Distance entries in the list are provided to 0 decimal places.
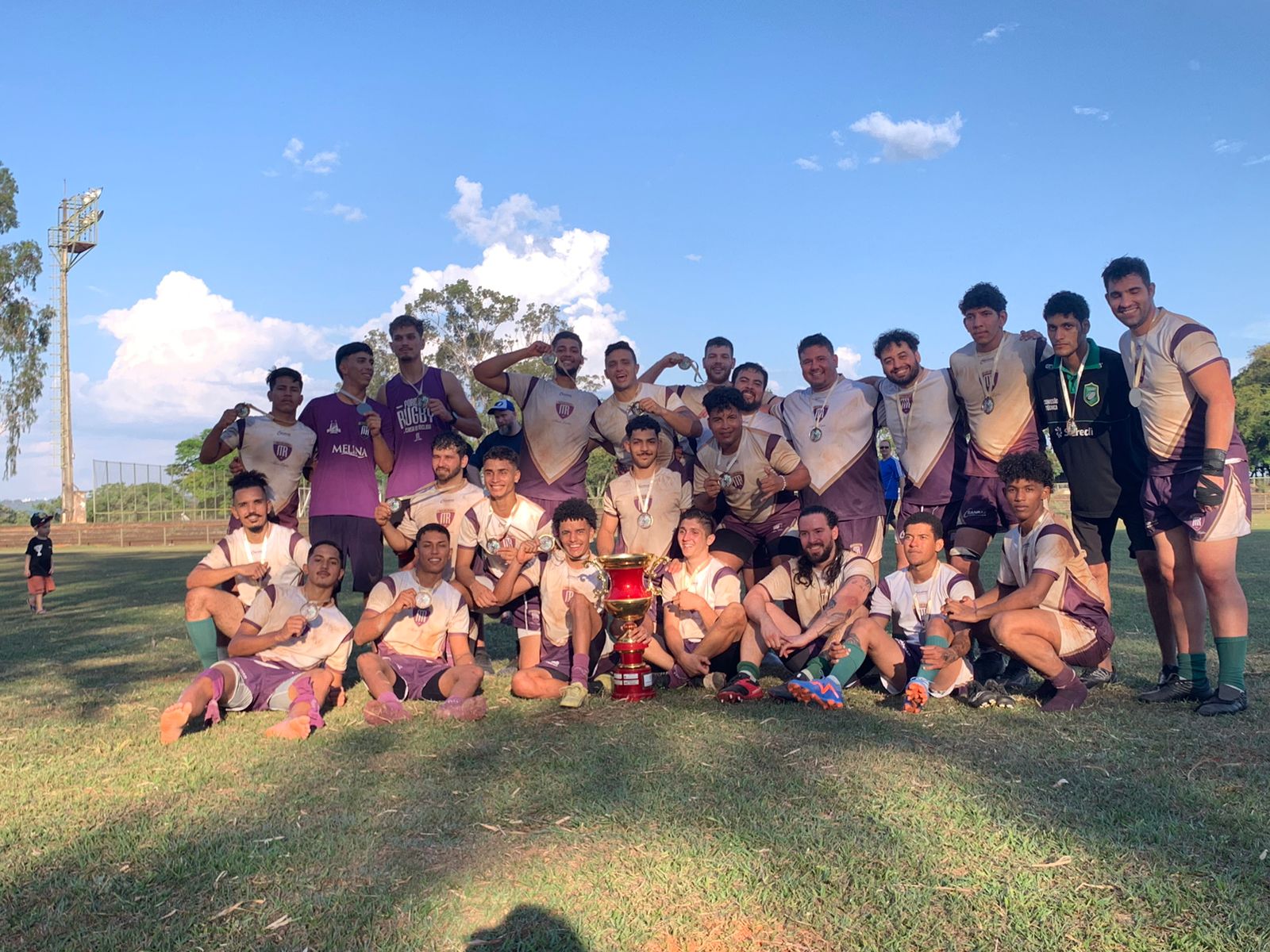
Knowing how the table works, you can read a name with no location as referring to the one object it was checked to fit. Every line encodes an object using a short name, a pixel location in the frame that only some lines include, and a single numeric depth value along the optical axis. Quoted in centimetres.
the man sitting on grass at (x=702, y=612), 571
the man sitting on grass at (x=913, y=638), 506
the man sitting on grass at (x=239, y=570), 570
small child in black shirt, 1107
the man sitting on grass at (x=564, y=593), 580
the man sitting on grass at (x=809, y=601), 548
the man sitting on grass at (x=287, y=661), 476
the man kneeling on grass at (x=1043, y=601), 505
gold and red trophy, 541
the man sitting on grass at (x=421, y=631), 539
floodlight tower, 3881
